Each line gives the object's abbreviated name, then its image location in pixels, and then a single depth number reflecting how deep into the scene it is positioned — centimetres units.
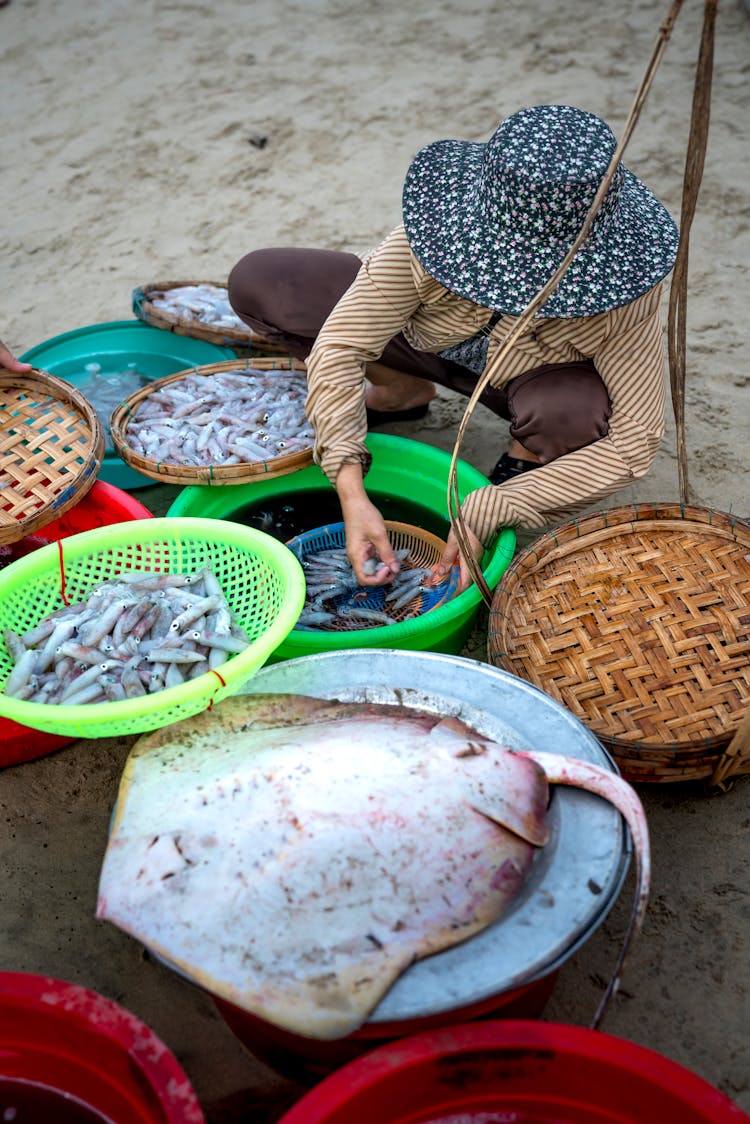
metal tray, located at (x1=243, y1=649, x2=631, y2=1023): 161
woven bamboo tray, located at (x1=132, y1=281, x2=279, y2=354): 353
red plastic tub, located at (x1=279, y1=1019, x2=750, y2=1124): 148
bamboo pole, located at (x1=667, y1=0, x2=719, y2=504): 164
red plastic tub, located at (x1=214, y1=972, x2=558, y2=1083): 163
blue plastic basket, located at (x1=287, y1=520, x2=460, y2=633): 281
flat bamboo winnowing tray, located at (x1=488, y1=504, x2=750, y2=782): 225
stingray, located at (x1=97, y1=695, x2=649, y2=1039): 162
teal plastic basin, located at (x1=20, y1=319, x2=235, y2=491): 374
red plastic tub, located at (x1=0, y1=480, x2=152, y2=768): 248
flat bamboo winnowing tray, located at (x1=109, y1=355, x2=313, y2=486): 281
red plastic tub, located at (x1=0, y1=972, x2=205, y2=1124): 149
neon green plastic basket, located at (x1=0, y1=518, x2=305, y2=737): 198
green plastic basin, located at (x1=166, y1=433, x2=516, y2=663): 239
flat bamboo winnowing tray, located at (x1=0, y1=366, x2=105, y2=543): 262
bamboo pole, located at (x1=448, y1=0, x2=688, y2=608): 157
